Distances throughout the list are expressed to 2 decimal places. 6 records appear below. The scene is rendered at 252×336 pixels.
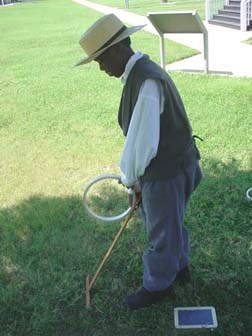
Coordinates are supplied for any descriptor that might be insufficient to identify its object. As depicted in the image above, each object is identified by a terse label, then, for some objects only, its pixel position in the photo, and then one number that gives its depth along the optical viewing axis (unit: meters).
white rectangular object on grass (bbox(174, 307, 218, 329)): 2.88
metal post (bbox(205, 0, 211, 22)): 15.25
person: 2.35
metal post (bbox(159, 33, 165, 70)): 8.38
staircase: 13.84
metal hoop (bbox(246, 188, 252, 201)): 4.16
